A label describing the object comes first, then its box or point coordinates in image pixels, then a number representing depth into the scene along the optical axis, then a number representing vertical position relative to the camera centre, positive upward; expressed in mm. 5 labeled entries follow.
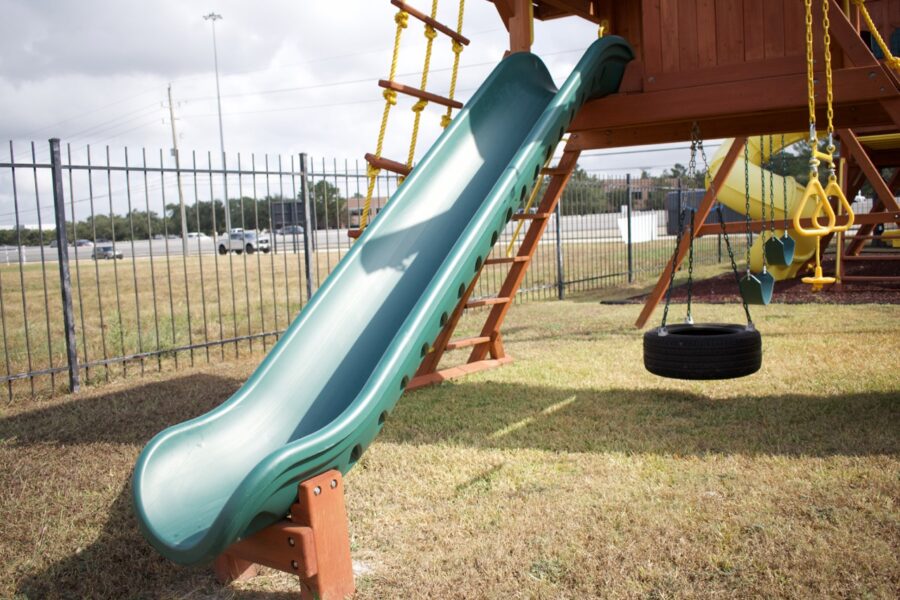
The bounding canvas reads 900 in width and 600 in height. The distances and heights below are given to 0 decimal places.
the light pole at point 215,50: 54281 +15334
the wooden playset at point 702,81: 4293 +913
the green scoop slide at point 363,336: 2572 -473
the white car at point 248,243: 32312 -80
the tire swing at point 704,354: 4078 -761
